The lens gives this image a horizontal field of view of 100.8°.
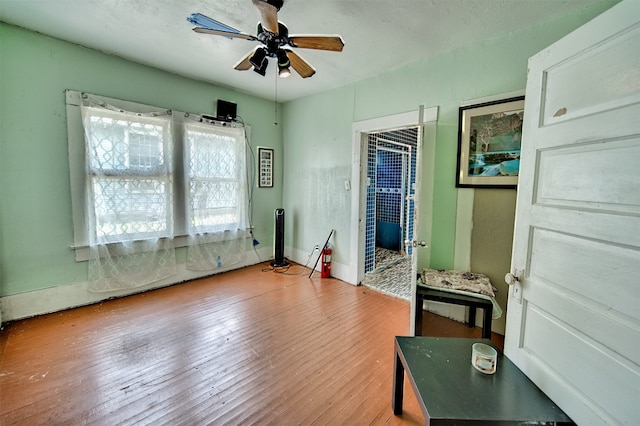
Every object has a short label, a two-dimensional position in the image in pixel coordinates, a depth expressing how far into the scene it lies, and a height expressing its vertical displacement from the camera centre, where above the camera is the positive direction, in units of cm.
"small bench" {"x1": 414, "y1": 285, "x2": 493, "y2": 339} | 198 -82
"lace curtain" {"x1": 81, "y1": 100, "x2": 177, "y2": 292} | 275 -9
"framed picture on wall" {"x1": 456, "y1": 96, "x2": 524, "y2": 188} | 219 +45
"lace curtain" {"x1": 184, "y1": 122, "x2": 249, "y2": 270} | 350 -8
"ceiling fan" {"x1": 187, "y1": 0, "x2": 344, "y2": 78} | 171 +108
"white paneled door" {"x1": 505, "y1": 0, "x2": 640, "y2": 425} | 88 -11
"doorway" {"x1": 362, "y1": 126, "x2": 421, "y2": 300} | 375 -26
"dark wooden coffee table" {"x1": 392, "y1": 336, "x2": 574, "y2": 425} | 105 -87
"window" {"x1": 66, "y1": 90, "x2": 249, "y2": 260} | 271 +18
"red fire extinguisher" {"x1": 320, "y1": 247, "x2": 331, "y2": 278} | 381 -101
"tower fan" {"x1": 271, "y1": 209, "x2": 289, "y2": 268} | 429 -77
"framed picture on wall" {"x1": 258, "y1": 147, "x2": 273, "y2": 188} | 429 +38
